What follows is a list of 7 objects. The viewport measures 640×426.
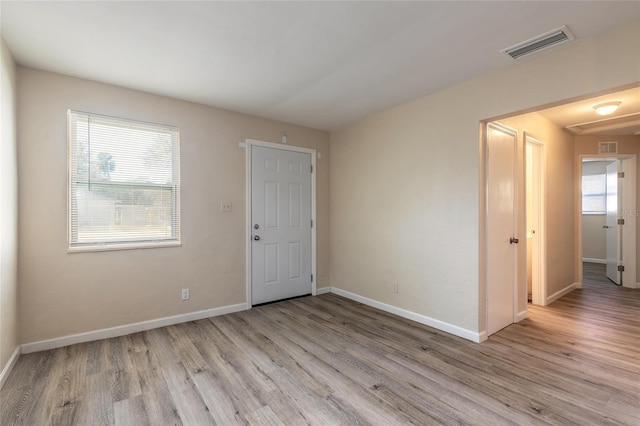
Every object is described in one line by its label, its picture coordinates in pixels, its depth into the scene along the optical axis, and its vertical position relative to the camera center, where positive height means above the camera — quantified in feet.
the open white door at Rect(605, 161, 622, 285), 16.29 -0.95
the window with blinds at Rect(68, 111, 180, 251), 9.39 +1.08
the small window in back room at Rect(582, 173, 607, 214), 22.16 +1.35
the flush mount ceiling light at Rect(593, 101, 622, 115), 10.30 +3.78
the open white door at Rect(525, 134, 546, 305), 12.82 -0.49
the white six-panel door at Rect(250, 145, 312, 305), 13.03 -0.52
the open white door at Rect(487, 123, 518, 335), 9.72 -0.54
